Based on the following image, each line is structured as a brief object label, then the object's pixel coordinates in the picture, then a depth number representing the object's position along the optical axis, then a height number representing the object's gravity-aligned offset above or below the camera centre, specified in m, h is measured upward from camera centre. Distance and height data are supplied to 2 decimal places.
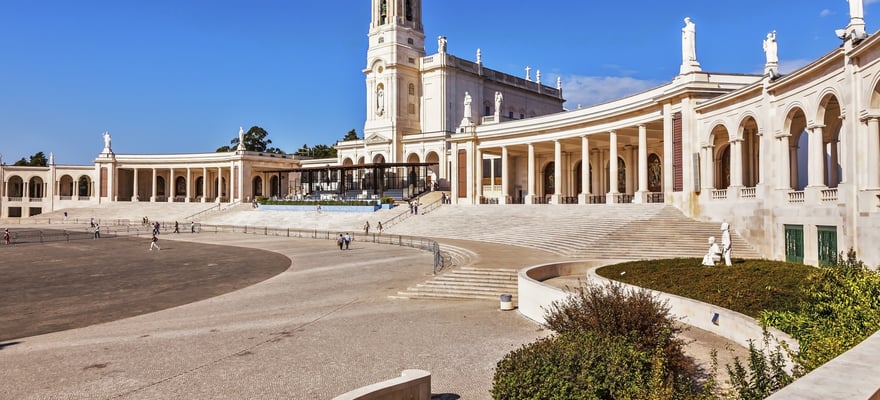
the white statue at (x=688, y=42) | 32.72 +9.72
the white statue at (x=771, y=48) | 25.86 +7.36
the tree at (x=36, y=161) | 115.44 +10.47
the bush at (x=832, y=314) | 6.98 -1.70
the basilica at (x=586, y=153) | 20.73 +4.67
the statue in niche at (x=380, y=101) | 72.00 +13.96
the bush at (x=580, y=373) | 7.31 -2.27
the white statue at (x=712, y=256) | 17.42 -1.59
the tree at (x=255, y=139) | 121.38 +15.41
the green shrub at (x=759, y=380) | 6.55 -2.13
